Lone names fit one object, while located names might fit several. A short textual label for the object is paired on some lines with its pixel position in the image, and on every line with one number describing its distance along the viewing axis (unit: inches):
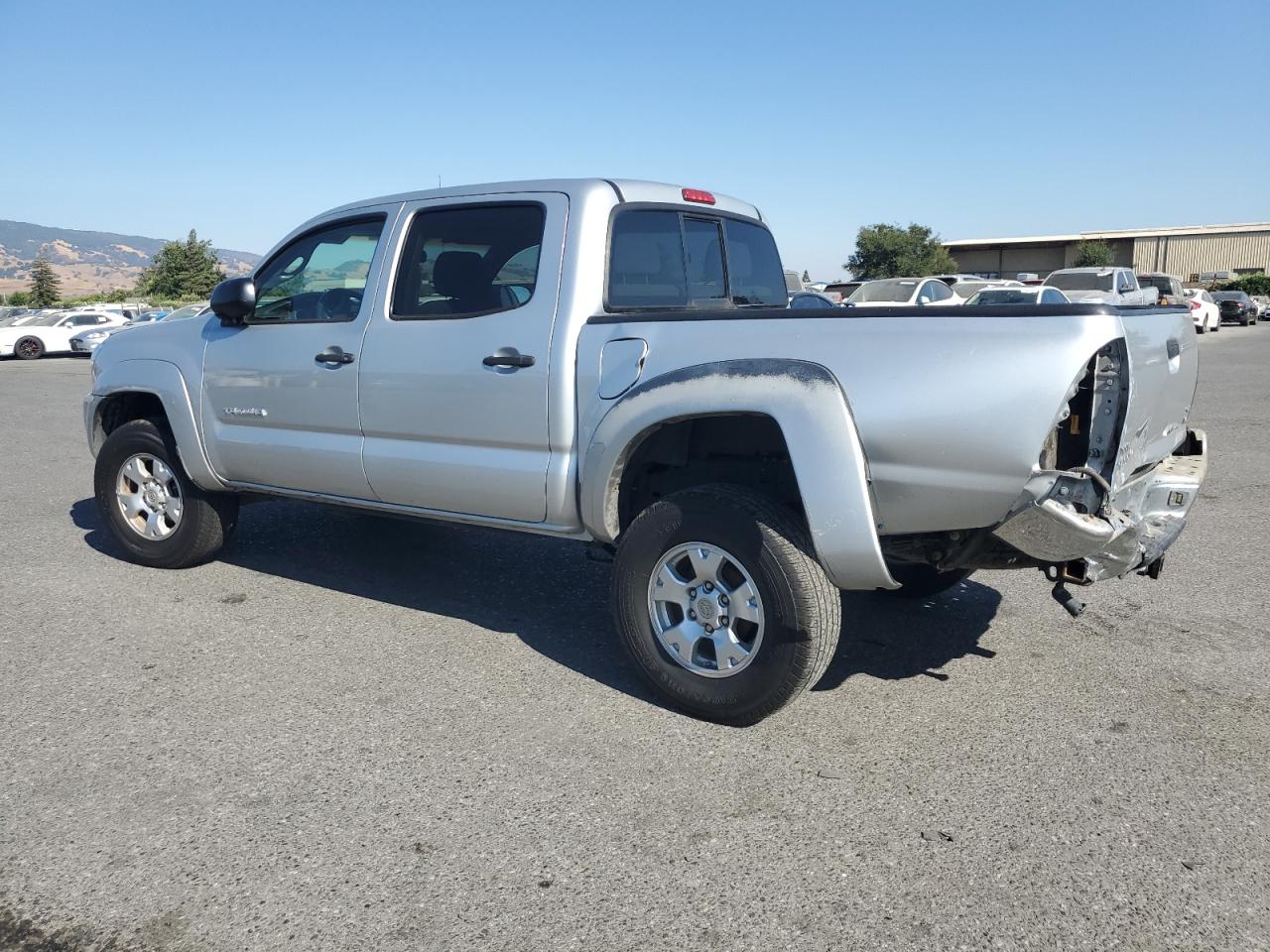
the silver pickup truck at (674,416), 129.3
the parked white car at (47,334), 1141.7
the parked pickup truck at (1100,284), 980.7
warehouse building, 2790.4
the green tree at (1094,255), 2536.9
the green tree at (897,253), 2402.3
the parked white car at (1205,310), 1301.7
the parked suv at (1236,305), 1610.5
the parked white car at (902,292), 896.9
